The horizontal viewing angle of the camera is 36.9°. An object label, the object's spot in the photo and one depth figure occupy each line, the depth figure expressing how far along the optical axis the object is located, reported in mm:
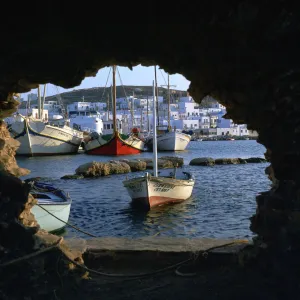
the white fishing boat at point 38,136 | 57969
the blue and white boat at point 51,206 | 14859
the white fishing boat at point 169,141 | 64938
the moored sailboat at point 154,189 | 20312
